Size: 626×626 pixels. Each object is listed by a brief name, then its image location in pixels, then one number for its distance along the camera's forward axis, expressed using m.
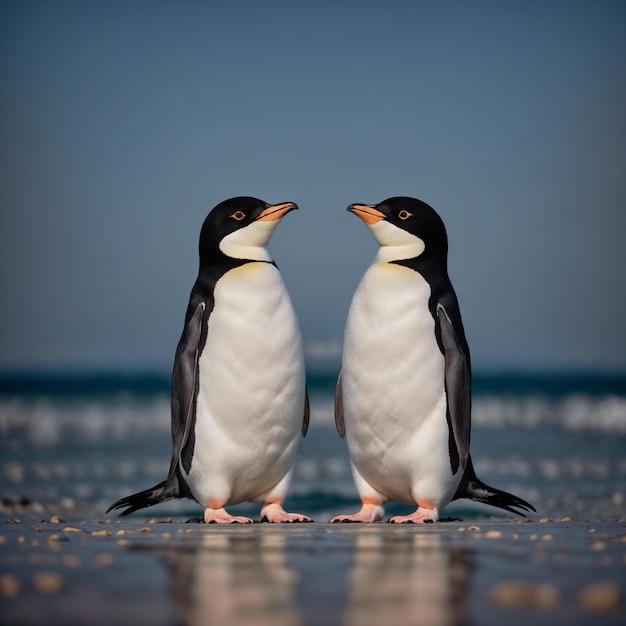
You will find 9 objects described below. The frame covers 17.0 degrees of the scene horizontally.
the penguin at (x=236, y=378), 11.09
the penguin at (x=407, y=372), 10.93
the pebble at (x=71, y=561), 6.30
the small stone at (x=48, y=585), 5.34
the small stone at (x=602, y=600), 4.77
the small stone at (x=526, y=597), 4.86
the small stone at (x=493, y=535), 8.05
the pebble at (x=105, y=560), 6.37
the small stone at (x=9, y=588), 5.17
